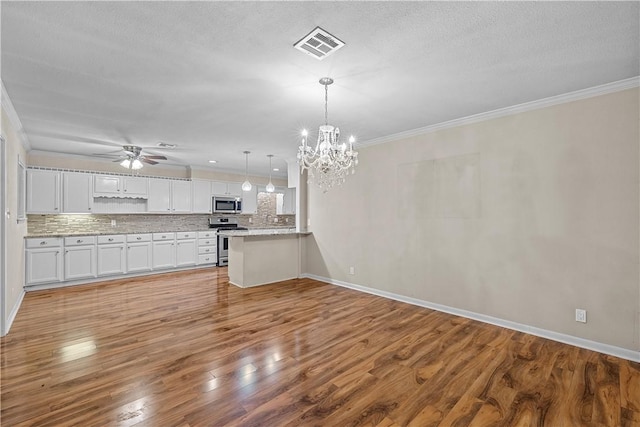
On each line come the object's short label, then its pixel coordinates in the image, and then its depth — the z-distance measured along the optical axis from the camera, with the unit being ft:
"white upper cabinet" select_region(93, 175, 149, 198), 20.21
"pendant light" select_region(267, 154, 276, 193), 21.67
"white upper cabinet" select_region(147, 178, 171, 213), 22.33
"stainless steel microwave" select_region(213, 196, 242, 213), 25.54
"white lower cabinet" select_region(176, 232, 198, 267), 22.82
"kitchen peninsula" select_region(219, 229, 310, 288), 18.10
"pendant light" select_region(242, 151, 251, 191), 20.29
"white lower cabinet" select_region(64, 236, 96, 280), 18.10
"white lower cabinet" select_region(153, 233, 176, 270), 21.68
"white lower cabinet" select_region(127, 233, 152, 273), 20.51
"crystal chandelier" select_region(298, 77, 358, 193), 9.65
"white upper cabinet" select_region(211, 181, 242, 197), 25.57
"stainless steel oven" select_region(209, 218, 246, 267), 25.13
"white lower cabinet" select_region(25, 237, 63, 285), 16.85
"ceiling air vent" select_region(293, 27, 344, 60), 6.74
